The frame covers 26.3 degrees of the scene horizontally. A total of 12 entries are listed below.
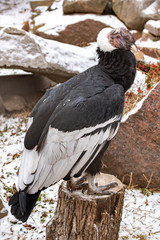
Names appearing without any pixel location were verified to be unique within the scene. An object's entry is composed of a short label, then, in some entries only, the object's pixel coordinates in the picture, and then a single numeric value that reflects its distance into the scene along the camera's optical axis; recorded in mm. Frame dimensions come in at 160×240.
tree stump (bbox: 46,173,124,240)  2498
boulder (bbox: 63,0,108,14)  9117
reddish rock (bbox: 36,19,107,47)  8773
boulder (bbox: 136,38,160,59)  6777
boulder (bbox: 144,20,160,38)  8281
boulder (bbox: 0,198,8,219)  3224
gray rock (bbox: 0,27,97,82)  5258
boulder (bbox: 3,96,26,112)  5910
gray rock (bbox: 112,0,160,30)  8859
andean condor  2201
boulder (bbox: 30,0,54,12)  13315
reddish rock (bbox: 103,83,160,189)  3527
